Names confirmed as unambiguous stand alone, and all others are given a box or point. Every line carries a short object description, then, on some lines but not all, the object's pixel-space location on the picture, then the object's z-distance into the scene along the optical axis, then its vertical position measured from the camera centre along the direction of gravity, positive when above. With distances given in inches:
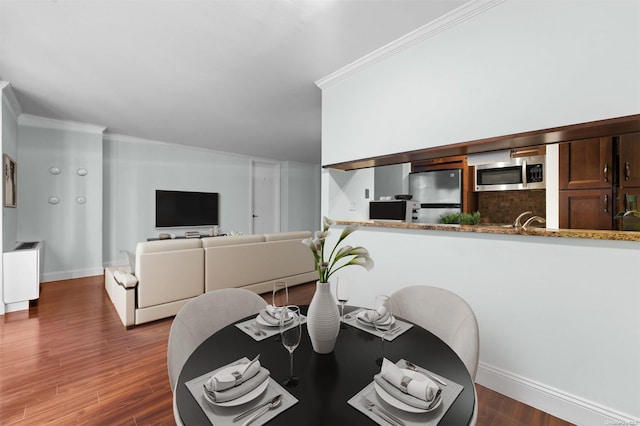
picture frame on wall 130.0 +16.3
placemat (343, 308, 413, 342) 46.1 -20.9
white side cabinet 122.8 -28.4
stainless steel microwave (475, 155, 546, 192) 110.7 +16.0
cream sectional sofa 110.1 -27.6
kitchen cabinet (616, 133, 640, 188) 93.1 +17.8
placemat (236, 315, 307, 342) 46.1 -20.8
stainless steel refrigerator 134.8 +10.1
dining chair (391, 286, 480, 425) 46.8 -21.0
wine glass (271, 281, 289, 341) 45.7 -13.4
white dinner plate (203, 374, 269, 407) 29.3 -20.7
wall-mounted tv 226.8 +4.0
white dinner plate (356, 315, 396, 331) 46.6 -20.3
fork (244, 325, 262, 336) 46.9 -20.8
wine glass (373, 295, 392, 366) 46.7 -18.5
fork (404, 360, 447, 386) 34.0 -21.1
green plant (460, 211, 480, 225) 88.0 -2.2
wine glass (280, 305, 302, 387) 34.2 -15.8
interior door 295.7 +17.4
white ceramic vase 40.0 -16.6
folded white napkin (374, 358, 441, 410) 29.5 -20.0
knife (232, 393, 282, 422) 28.4 -21.3
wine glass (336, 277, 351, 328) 52.1 -15.2
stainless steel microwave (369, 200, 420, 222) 107.3 +1.0
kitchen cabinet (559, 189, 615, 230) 96.0 +1.1
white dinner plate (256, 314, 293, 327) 48.9 -19.9
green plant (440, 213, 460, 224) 97.6 -2.4
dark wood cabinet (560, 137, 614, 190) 96.7 +17.7
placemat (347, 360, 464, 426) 28.1 -21.5
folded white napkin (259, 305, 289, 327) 49.4 -19.3
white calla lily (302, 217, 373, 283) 40.4 -6.1
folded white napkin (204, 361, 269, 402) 30.2 -20.1
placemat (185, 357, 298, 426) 27.9 -21.2
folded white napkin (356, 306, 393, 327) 47.9 -19.2
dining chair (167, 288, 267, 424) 45.7 -20.9
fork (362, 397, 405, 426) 28.0 -21.5
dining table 28.6 -21.2
